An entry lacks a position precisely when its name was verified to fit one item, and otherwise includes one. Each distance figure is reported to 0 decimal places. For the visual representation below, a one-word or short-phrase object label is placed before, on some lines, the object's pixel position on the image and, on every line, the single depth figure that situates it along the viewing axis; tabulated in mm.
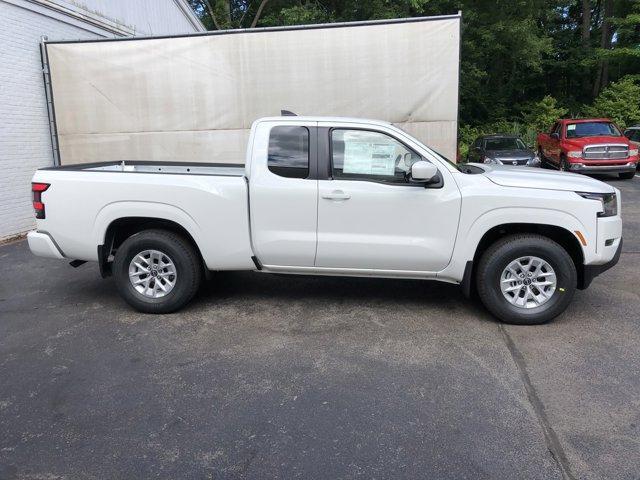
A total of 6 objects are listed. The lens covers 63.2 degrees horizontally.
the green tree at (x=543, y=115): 26125
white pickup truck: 4586
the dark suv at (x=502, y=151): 14648
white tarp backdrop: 8922
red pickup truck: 14656
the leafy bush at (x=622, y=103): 24703
